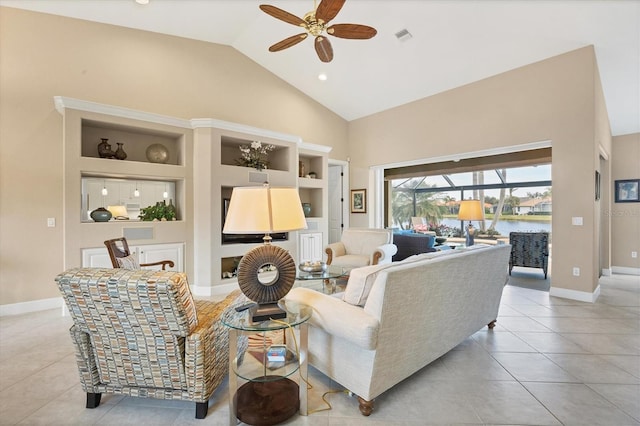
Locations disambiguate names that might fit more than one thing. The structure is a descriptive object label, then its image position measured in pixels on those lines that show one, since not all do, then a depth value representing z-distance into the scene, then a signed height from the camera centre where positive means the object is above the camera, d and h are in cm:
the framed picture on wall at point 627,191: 573 +42
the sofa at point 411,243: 597 -63
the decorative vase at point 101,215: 404 -2
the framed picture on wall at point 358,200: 705 +30
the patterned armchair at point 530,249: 542 -68
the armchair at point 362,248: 488 -62
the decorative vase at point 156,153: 457 +93
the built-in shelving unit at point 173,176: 376 +56
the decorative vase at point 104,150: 410 +88
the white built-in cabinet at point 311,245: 582 -64
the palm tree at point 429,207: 927 +18
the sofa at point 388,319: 174 -68
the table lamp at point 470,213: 484 +0
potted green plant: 446 +1
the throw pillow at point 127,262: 270 -45
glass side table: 175 -114
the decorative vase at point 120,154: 424 +86
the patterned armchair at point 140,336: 156 -71
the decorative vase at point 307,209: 622 +9
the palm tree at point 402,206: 970 +23
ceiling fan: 263 +184
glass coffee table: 331 -70
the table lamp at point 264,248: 184 -22
